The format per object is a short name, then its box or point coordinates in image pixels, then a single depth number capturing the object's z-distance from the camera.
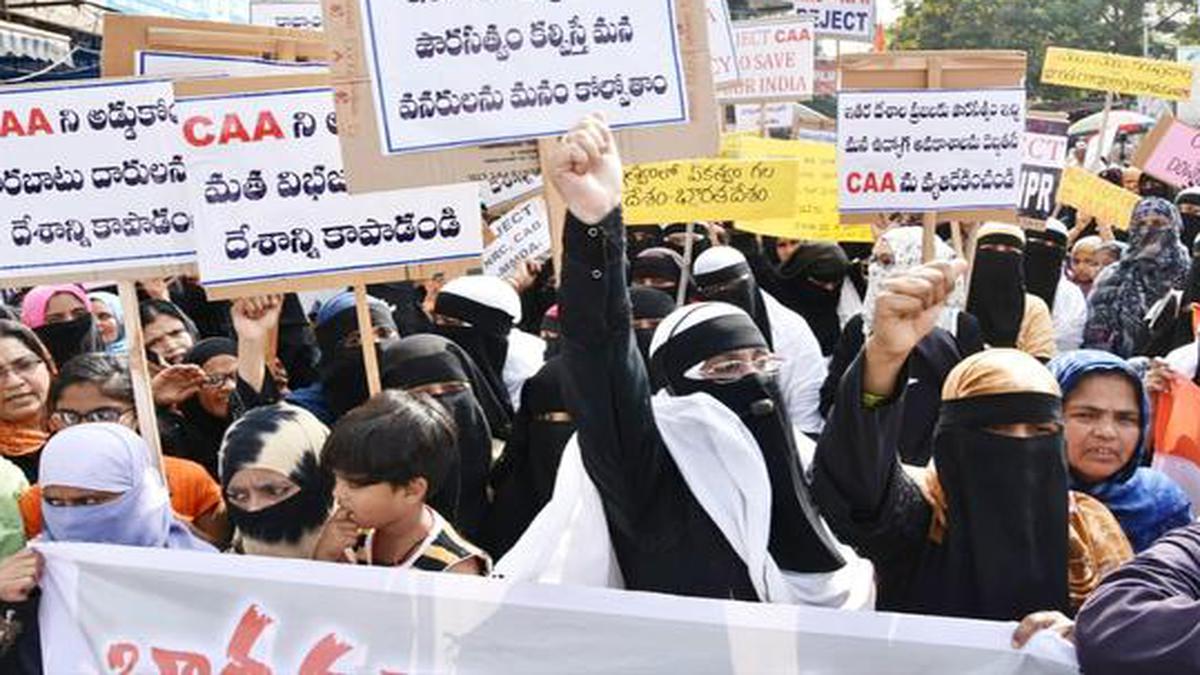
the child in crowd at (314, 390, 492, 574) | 2.75
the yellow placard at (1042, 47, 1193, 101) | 9.87
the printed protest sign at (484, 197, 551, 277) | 5.48
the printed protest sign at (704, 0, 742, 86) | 6.54
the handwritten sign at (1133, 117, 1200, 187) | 8.66
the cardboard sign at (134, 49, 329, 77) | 3.67
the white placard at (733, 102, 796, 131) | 12.02
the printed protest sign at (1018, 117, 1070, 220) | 7.32
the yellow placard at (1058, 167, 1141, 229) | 8.17
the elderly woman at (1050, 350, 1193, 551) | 3.01
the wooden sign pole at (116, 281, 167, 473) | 3.29
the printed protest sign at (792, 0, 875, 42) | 10.13
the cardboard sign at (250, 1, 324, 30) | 8.00
